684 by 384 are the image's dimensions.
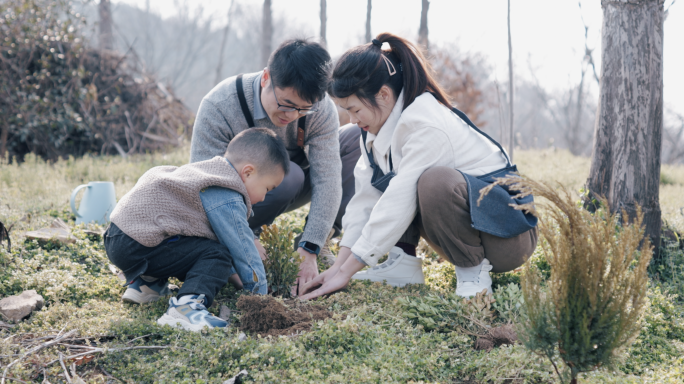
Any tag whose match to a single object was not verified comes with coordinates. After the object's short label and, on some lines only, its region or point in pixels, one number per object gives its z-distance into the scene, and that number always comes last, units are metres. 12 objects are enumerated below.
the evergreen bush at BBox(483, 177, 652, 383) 1.49
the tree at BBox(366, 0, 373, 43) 10.14
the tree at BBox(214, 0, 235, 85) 18.38
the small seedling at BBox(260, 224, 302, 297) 2.75
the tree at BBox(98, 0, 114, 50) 10.51
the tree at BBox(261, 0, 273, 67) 12.60
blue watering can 3.95
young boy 2.45
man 2.72
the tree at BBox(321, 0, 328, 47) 10.22
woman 2.59
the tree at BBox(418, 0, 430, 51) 10.06
